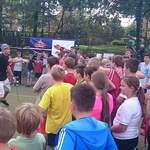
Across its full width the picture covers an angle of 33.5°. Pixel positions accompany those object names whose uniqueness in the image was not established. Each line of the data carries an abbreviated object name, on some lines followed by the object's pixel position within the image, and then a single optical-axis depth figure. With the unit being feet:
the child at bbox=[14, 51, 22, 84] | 40.42
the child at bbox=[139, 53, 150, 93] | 24.50
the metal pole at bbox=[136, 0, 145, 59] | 38.18
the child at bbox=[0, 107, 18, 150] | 5.80
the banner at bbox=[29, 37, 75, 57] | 40.70
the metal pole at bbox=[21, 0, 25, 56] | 42.02
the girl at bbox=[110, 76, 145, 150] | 10.12
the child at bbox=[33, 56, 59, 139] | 14.45
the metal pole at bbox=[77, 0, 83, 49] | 40.79
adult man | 21.77
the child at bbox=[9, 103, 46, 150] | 7.39
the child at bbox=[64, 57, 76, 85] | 14.87
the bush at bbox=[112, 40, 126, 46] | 42.40
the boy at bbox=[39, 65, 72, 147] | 12.34
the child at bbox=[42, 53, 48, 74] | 39.59
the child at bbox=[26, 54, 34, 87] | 39.87
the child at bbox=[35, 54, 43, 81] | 40.48
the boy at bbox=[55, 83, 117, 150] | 6.11
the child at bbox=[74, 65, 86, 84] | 13.81
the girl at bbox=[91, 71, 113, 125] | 9.72
